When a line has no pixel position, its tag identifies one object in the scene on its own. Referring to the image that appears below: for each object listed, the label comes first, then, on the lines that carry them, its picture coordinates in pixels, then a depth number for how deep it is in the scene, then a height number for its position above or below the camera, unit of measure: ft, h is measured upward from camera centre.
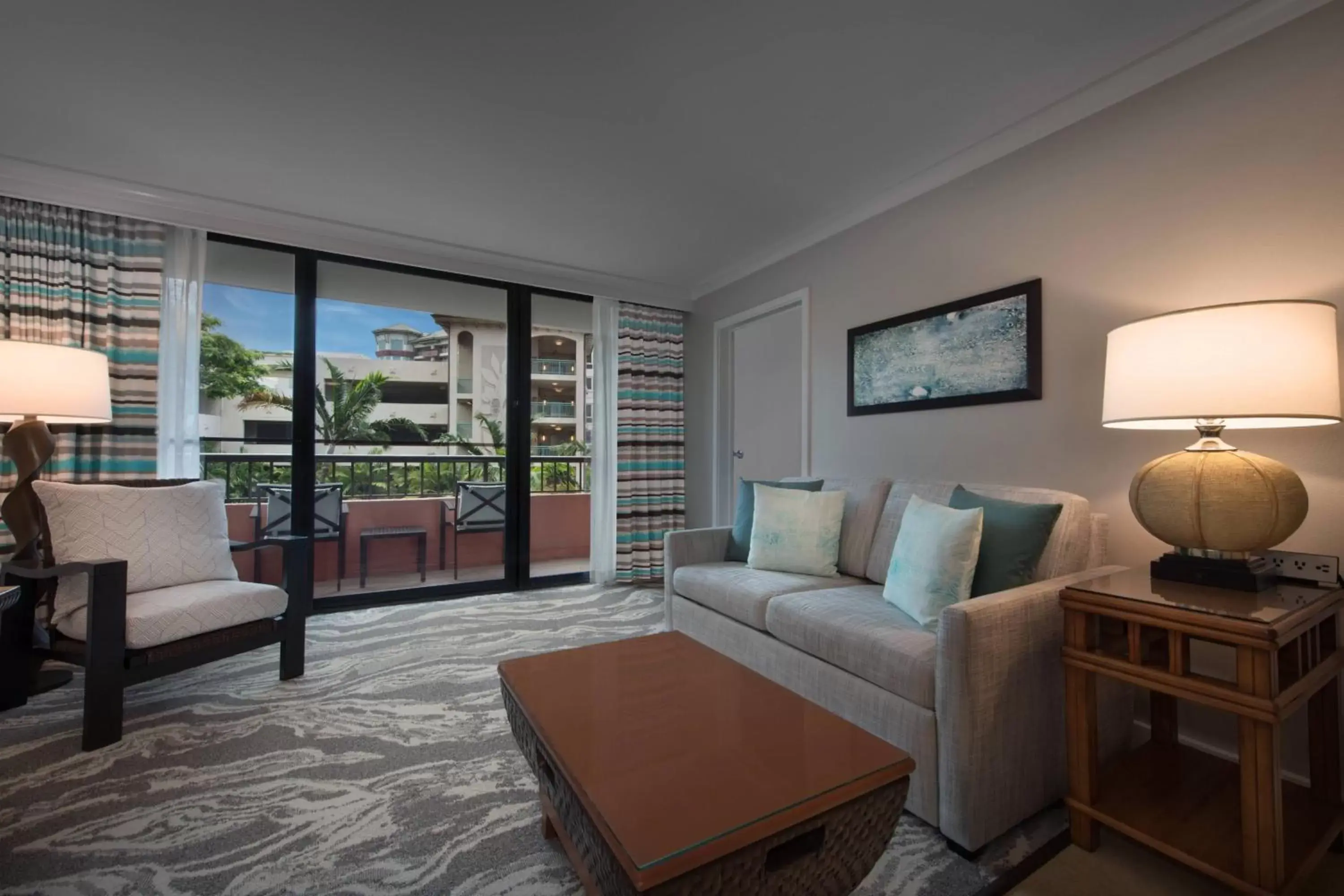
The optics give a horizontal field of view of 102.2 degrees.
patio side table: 13.25 -1.98
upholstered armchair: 6.06 -1.77
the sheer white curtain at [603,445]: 14.10 +0.32
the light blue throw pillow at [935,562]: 5.61 -1.13
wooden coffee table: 2.71 -1.90
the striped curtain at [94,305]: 8.77 +2.56
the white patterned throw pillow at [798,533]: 8.29 -1.19
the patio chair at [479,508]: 14.51 -1.39
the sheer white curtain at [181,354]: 9.79 +1.87
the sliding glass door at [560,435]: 14.56 +0.61
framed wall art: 7.56 +1.60
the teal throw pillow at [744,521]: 9.36 -1.12
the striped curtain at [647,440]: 14.25 +0.46
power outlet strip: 4.47 -0.92
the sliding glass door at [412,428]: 12.87 +0.73
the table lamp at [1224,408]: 4.25 +0.41
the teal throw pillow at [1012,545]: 5.63 -0.93
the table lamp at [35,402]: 6.80 +0.71
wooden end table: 3.61 -1.96
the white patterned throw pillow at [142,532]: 6.89 -1.03
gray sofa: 4.46 -2.12
